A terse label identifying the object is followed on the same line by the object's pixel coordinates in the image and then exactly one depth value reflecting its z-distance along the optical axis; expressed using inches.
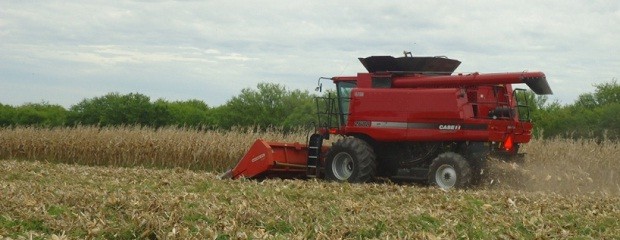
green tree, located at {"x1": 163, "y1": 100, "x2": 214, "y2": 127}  2177.7
